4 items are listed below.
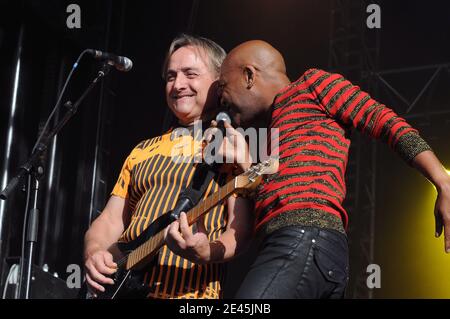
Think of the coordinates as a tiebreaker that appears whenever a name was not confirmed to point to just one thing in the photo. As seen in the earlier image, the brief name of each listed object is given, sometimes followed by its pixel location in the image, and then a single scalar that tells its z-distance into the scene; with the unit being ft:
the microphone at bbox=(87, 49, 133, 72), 12.65
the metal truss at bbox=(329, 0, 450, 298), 20.70
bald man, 7.93
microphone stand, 10.91
